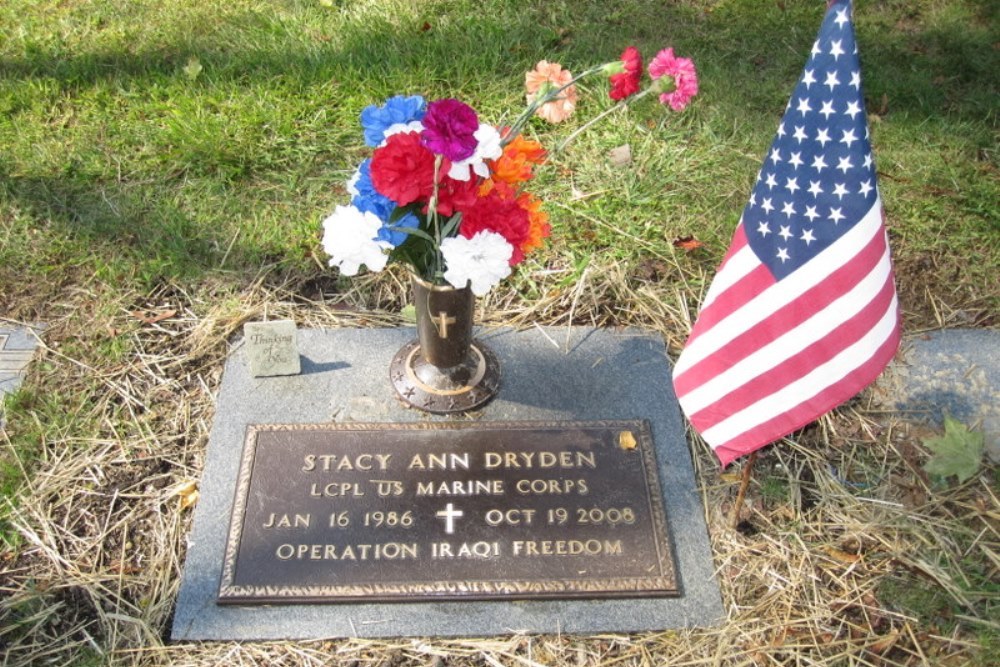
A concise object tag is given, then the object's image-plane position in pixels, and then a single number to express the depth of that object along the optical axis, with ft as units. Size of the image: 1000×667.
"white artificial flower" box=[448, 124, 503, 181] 6.05
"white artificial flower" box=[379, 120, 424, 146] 6.32
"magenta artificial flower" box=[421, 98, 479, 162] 5.76
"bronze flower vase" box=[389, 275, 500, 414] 7.44
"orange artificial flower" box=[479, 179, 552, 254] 6.68
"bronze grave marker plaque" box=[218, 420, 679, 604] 6.94
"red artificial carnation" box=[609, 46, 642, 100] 6.67
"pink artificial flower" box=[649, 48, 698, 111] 6.79
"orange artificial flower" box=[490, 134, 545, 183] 6.60
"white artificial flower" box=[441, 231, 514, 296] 6.15
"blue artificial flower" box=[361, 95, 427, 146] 6.31
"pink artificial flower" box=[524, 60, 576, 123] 6.78
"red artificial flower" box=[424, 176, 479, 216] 6.36
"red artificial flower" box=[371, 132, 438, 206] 5.92
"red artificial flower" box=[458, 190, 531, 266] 6.41
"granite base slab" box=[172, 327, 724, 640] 6.82
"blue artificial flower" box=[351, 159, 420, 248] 6.37
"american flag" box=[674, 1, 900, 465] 5.53
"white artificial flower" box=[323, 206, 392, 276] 6.16
